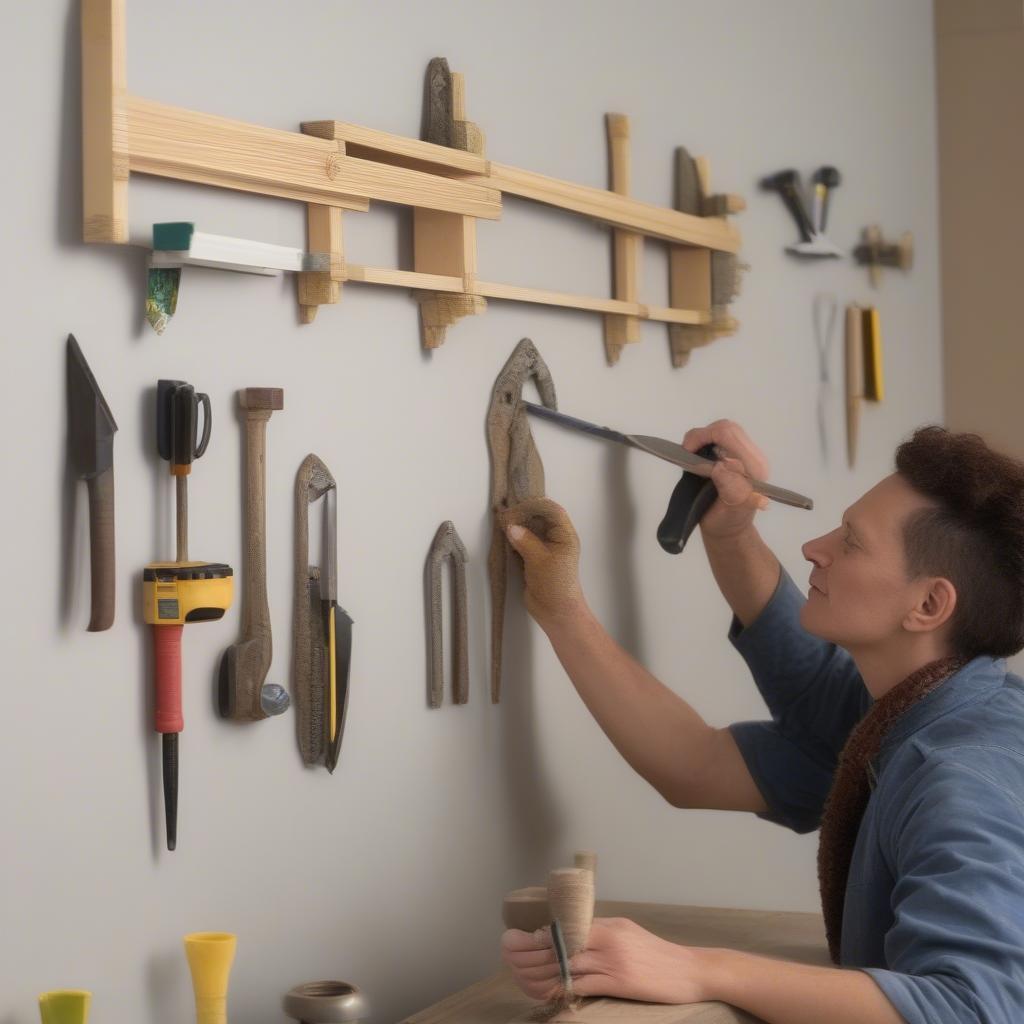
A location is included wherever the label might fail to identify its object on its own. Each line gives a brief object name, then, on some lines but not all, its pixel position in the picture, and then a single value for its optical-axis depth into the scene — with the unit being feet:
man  4.93
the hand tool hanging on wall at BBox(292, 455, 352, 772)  5.67
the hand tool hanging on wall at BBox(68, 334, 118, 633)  4.77
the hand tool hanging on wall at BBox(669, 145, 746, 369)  8.07
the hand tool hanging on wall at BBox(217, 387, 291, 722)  5.33
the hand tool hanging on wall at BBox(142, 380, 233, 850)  4.98
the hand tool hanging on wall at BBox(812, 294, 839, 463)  9.62
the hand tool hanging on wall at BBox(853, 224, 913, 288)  10.16
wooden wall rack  4.73
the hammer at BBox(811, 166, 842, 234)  9.41
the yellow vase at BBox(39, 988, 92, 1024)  4.59
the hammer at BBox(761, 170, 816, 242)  8.98
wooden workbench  5.06
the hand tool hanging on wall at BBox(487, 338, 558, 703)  6.71
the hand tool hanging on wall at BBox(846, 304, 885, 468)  9.85
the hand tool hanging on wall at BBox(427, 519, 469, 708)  6.33
